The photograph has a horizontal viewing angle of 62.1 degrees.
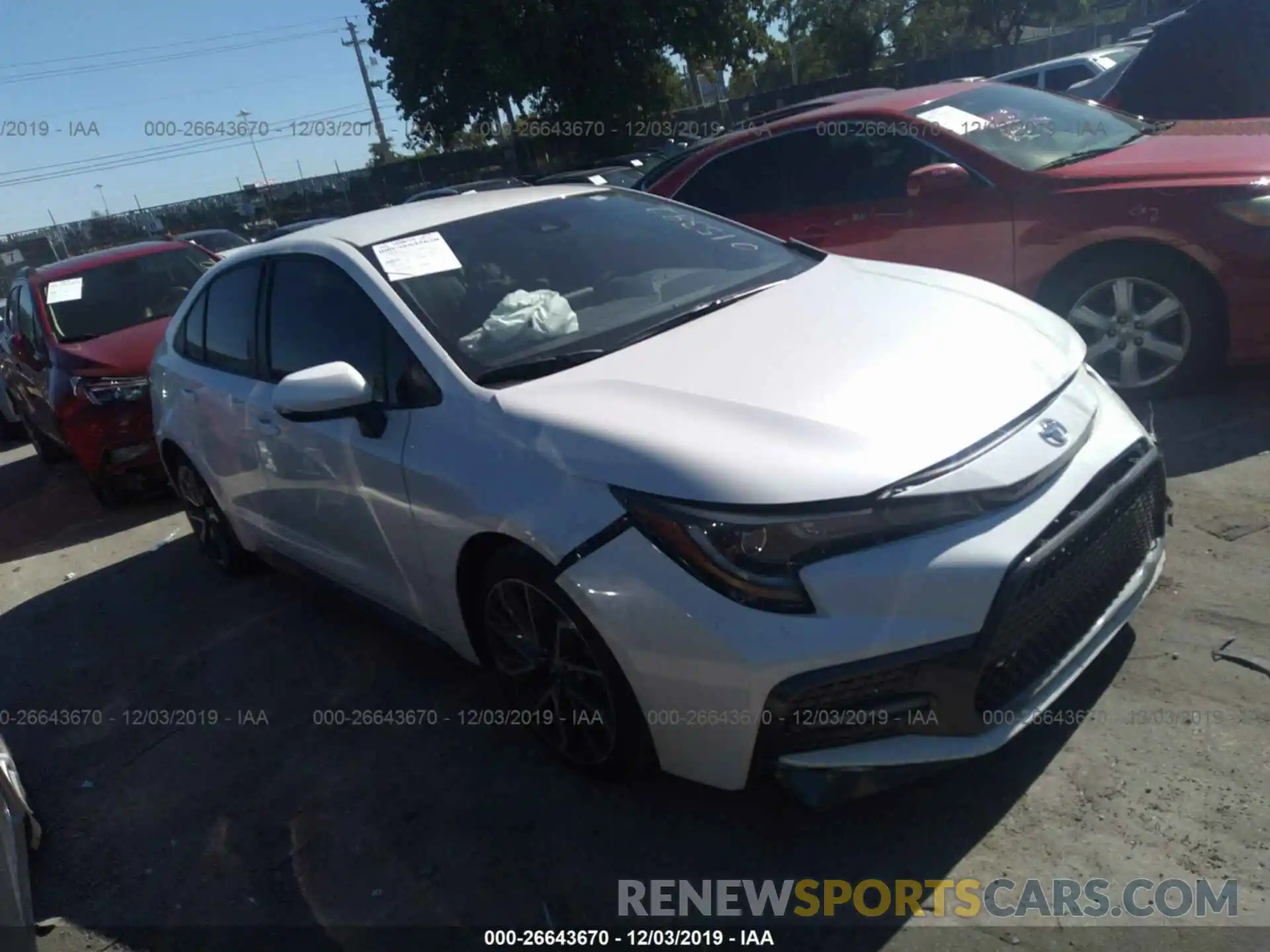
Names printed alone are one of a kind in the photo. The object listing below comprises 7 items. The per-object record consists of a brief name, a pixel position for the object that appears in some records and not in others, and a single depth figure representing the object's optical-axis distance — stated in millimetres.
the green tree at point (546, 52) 30094
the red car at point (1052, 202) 4773
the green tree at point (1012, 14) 45062
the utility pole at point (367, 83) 45500
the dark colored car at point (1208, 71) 8141
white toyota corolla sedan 2445
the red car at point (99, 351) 7094
